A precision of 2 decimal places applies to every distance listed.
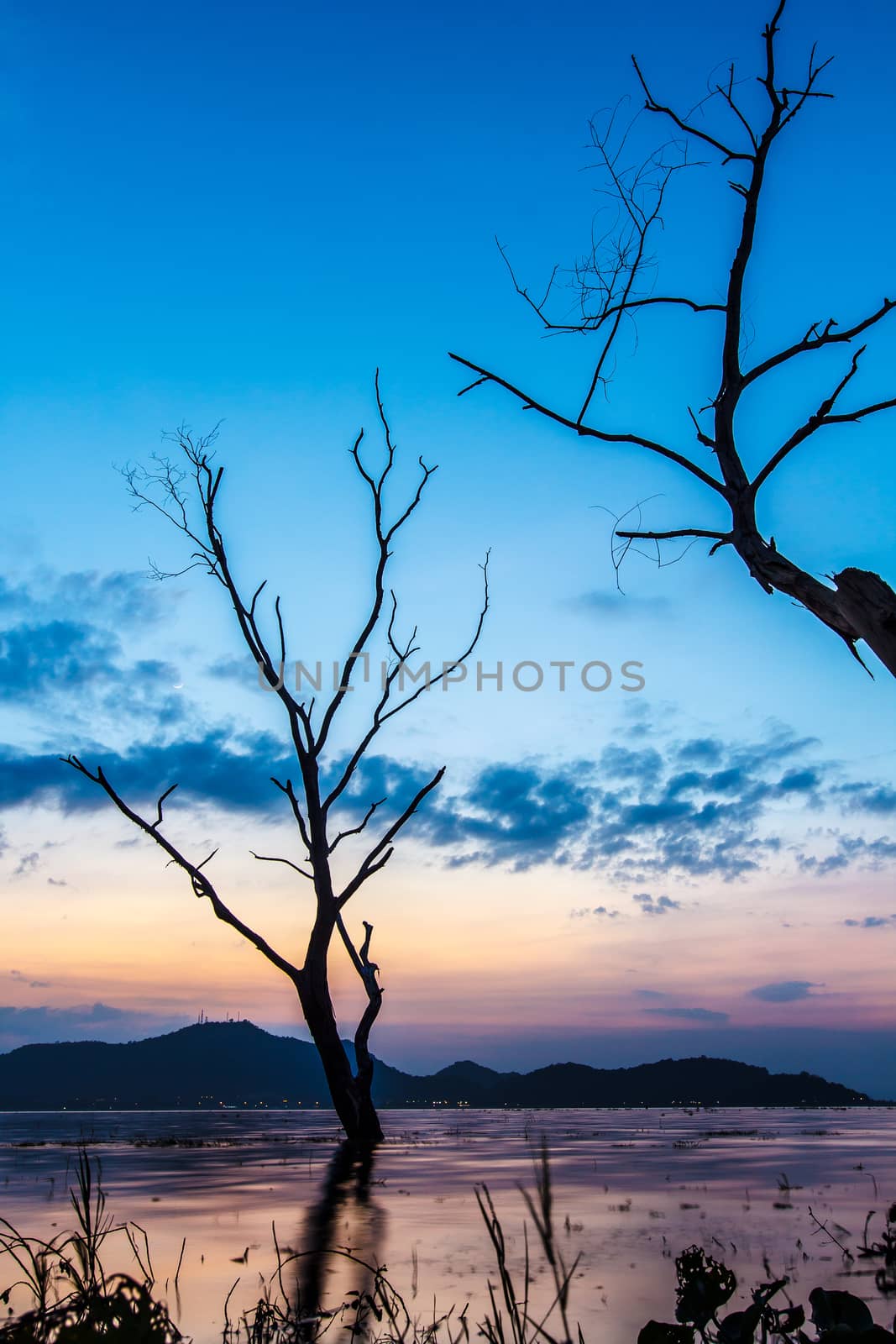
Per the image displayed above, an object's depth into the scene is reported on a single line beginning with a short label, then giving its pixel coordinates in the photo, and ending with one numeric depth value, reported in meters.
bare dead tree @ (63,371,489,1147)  15.23
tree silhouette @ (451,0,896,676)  4.84
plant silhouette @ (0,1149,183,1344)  2.49
